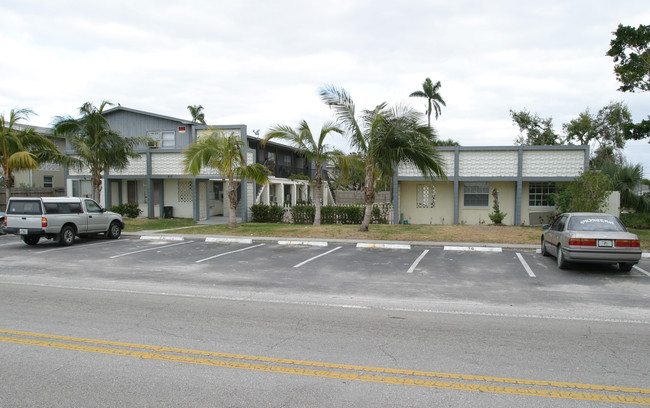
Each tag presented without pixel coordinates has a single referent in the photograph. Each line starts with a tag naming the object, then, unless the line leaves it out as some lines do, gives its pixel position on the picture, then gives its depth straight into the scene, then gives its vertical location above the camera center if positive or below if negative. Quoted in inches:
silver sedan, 402.0 -42.9
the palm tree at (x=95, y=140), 872.9 +110.2
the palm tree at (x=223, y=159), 767.1 +61.9
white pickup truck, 590.2 -30.6
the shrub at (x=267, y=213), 965.8 -37.9
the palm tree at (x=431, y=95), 1775.3 +396.8
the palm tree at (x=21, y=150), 879.7 +94.5
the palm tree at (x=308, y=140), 765.3 +93.8
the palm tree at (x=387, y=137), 680.4 +87.8
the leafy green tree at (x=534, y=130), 1412.4 +206.7
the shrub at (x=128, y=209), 1026.1 -30.6
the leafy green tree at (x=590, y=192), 711.7 +3.6
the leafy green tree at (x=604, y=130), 1286.9 +186.5
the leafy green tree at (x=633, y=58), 756.6 +232.1
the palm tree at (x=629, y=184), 924.0 +21.0
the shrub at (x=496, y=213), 866.8 -36.6
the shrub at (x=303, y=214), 940.0 -39.2
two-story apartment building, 998.4 +37.5
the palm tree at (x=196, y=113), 2155.5 +394.6
